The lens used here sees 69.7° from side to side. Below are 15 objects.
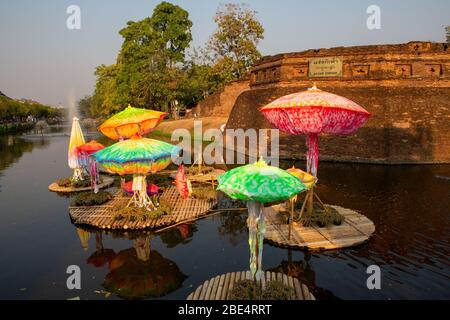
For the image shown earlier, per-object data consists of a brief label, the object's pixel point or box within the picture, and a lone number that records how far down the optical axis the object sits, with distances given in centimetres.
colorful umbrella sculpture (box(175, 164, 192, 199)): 1183
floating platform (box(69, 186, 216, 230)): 983
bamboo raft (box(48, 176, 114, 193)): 1429
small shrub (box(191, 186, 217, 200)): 1215
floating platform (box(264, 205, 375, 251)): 825
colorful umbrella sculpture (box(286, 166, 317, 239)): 875
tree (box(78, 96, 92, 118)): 12632
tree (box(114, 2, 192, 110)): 3953
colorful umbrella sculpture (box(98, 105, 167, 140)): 1252
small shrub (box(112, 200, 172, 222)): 1005
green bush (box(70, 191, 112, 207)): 1161
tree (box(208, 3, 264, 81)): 3631
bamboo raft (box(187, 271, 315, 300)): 586
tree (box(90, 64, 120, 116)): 4911
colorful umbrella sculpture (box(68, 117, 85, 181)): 1438
